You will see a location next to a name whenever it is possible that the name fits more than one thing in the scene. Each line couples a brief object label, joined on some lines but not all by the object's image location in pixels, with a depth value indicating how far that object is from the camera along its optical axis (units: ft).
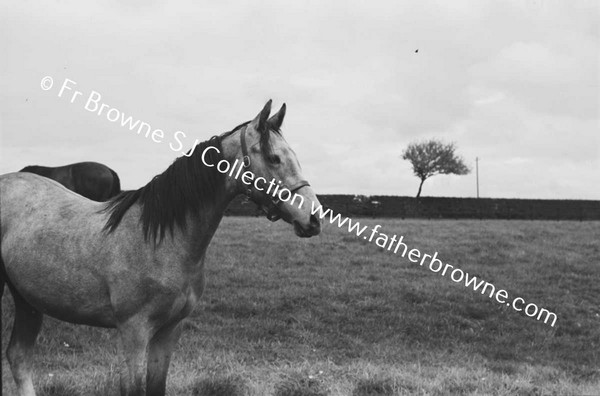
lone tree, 211.00
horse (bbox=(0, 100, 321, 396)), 12.34
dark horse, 36.06
